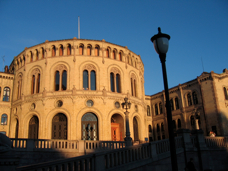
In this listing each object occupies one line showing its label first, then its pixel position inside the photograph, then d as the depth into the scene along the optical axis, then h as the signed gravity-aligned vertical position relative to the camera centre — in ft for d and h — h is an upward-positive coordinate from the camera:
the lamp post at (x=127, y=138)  66.81 -0.02
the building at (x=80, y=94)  102.42 +21.50
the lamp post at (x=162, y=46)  24.87 +9.41
